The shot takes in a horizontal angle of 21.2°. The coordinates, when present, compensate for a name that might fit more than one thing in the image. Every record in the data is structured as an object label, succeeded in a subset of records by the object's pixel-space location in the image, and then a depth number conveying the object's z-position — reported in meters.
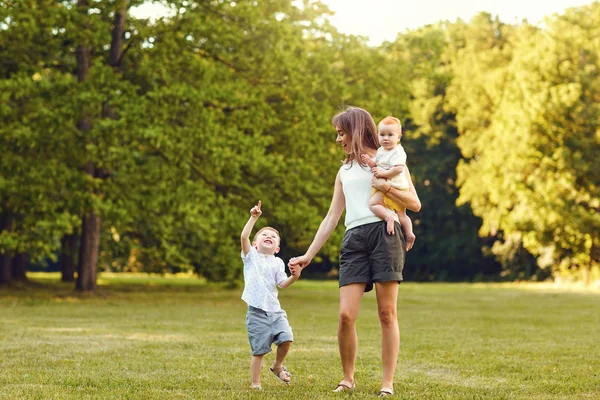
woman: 11.56
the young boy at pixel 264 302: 12.64
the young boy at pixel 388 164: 11.50
